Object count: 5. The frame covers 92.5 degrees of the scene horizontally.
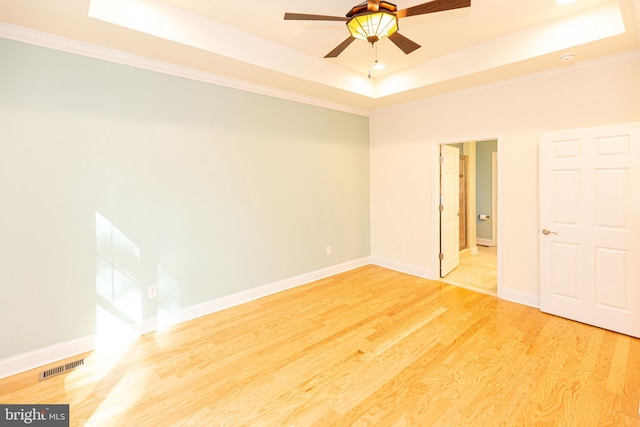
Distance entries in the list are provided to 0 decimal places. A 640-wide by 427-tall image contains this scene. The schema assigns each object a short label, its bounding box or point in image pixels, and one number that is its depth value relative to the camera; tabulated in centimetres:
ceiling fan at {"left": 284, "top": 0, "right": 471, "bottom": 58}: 199
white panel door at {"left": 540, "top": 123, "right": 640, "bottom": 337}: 291
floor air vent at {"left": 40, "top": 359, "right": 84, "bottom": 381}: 244
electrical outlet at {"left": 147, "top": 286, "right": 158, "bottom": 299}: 315
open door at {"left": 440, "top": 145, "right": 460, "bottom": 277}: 464
